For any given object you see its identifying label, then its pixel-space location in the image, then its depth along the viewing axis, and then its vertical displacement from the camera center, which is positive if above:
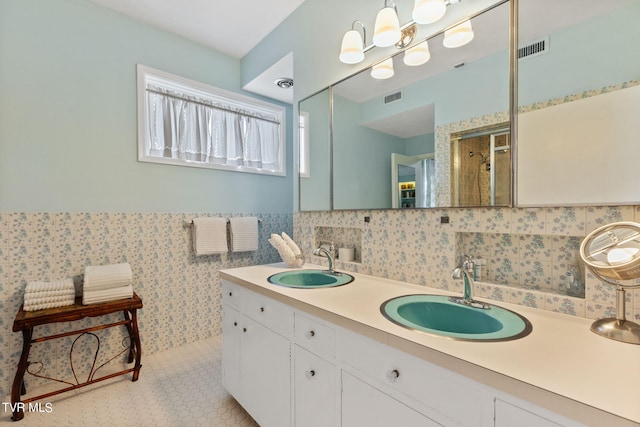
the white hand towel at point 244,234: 2.74 -0.20
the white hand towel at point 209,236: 2.55 -0.20
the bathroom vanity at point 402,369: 0.60 -0.42
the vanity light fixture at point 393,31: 1.33 +0.95
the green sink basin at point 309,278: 1.62 -0.38
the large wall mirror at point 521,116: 0.92 +0.39
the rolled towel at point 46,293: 1.74 -0.49
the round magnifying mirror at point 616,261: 0.80 -0.14
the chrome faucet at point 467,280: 1.12 -0.27
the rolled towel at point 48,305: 1.72 -0.56
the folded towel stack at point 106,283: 1.88 -0.47
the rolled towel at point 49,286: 1.77 -0.45
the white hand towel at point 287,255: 1.95 -0.29
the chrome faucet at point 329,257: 1.78 -0.27
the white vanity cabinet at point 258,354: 1.32 -0.73
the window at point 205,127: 2.45 +0.82
